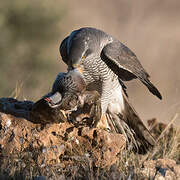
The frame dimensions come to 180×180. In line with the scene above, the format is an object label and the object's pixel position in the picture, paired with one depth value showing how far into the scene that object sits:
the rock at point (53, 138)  7.87
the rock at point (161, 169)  7.93
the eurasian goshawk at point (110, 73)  10.32
